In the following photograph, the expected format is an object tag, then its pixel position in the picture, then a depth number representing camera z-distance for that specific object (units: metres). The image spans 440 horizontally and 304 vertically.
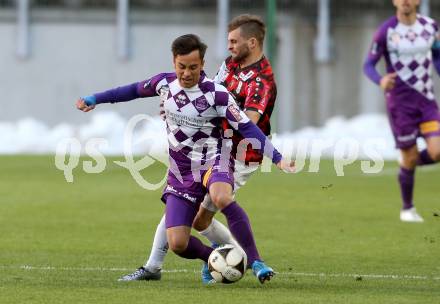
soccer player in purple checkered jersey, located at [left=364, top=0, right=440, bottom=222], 27.39
